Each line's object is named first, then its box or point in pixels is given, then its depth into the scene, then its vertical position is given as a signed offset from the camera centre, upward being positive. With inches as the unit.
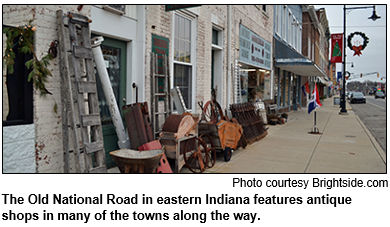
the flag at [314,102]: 432.6 +2.0
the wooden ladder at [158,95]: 251.1 +6.9
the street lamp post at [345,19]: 770.8 +211.7
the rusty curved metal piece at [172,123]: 215.0 -13.8
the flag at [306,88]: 662.6 +32.6
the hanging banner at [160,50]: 259.6 +45.4
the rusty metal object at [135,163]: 167.3 -32.4
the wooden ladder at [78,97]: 175.8 +3.5
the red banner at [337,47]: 860.6 +155.6
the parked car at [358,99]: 1556.3 +22.5
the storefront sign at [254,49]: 457.8 +89.4
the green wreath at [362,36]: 849.6 +180.3
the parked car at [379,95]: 2381.0 +64.8
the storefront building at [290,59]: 634.8 +89.8
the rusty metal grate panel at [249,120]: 331.8 -19.2
